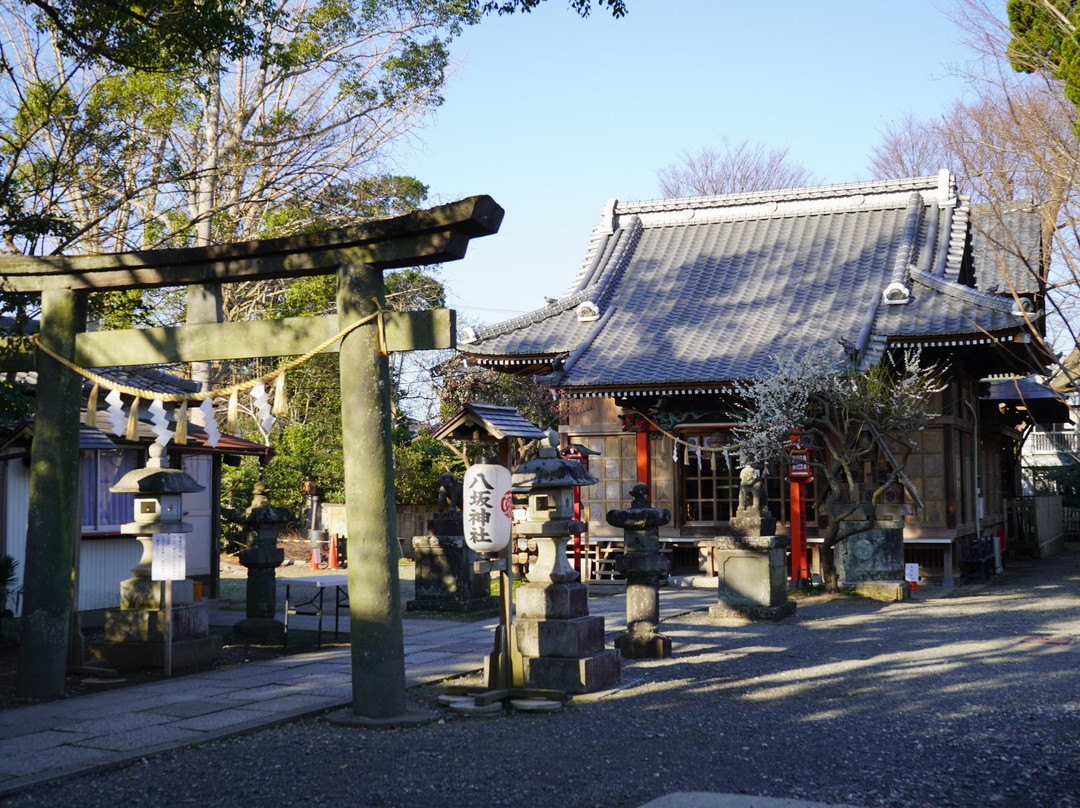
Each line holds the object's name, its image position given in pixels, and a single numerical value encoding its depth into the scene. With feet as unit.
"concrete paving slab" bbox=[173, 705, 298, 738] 22.33
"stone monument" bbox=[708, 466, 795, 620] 41.34
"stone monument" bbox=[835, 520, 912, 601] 48.42
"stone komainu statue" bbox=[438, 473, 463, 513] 46.73
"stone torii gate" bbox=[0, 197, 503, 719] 22.67
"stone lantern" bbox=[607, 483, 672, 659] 32.27
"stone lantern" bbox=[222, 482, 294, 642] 36.76
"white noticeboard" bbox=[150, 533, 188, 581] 29.89
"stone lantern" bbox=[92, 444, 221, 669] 30.81
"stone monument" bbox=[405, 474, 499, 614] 45.11
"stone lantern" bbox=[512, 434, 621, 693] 26.11
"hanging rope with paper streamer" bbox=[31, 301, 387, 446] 25.89
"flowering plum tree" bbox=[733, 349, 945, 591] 47.96
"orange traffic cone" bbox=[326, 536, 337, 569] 72.33
